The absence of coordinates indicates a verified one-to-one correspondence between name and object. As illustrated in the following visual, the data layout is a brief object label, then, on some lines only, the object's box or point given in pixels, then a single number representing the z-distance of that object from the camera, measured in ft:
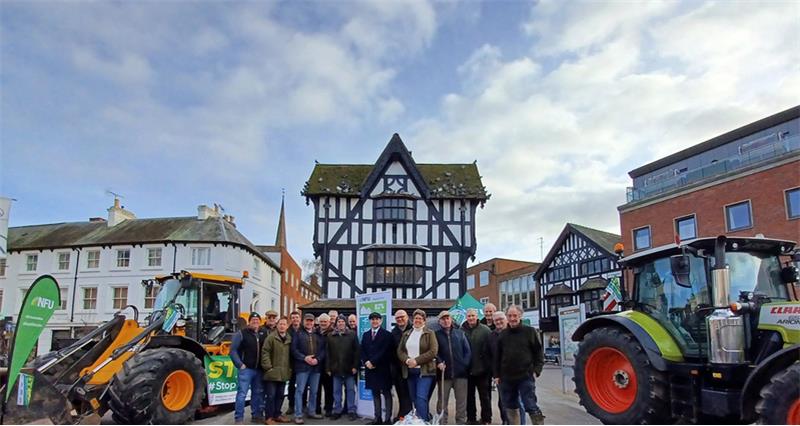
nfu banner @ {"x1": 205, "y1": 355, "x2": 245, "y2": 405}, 28.40
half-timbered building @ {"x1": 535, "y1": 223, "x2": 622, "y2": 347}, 94.99
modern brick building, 62.85
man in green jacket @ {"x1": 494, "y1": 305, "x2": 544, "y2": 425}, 21.81
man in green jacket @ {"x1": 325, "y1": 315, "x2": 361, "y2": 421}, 27.58
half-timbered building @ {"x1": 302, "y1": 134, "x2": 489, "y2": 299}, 80.94
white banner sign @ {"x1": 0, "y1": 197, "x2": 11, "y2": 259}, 41.60
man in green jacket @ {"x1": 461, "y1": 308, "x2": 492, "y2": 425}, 24.85
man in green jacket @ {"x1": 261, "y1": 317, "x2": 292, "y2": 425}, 26.25
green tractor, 16.85
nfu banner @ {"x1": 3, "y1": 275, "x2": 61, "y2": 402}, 18.45
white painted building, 92.79
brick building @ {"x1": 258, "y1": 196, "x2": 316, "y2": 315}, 125.70
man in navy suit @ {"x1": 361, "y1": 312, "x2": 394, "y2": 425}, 25.57
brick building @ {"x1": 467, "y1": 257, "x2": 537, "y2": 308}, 151.33
